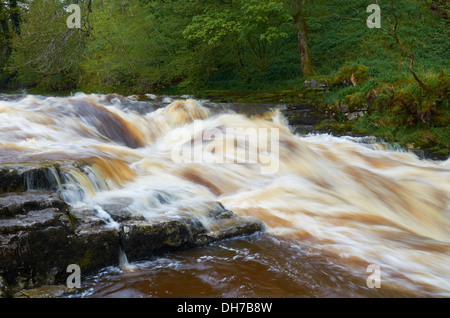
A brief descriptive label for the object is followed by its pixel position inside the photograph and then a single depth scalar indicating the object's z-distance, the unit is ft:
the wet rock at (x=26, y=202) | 10.63
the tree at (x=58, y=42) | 39.04
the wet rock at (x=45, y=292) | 9.05
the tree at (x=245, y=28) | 43.93
